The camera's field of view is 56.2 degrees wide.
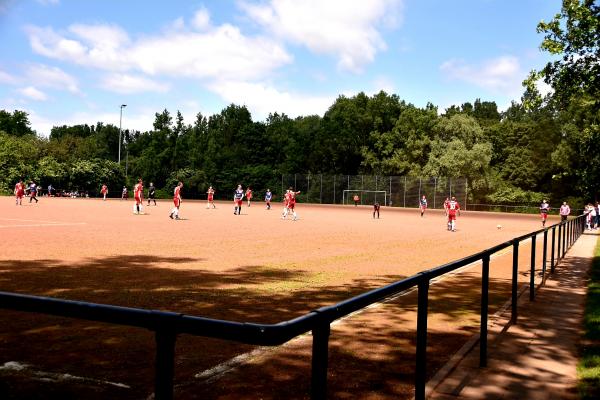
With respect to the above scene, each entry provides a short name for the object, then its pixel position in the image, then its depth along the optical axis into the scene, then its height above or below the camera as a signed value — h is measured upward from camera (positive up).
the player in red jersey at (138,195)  32.88 -0.45
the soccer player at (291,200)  34.16 -0.46
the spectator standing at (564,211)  33.67 -0.57
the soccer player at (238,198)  37.22 -0.49
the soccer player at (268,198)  48.91 -0.55
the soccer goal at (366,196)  67.44 -0.17
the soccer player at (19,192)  40.66 -0.63
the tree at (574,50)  10.73 +3.06
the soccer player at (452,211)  26.95 -0.64
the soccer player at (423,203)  45.84 -0.55
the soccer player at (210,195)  46.10 -0.43
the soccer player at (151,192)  45.88 -0.36
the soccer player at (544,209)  36.46 -0.54
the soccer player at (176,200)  28.77 -0.59
